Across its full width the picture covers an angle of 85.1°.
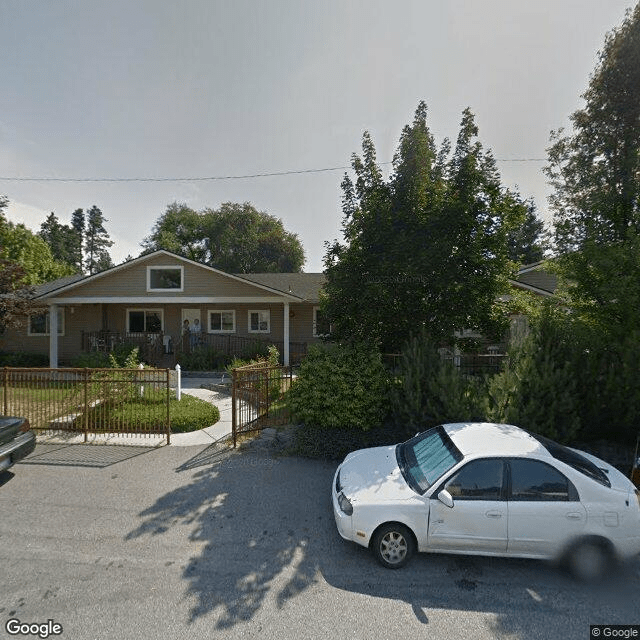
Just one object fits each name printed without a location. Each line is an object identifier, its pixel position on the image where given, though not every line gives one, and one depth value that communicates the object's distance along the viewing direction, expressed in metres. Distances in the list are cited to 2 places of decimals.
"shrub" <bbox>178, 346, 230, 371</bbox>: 14.80
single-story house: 15.39
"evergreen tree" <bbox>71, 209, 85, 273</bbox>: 67.62
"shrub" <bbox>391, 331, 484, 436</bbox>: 5.92
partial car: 5.22
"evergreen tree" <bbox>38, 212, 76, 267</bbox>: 61.00
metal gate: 6.91
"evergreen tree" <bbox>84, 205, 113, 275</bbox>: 71.00
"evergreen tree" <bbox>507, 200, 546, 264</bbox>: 41.88
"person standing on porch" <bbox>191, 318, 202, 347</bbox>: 16.36
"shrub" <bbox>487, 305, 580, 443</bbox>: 5.70
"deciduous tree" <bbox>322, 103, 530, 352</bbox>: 6.48
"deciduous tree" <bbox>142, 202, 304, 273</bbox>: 45.34
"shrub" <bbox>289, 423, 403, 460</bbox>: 6.21
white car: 3.46
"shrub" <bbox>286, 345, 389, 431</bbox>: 6.35
